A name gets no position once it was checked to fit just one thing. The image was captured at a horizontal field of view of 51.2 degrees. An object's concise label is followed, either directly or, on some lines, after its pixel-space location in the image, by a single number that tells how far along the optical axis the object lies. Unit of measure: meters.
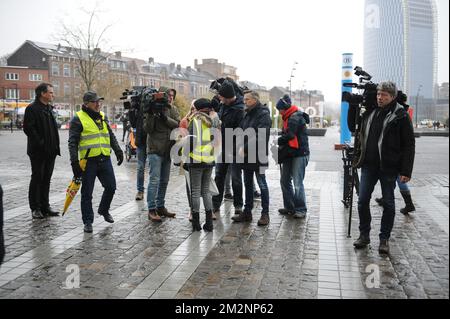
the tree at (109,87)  46.56
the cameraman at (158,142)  7.10
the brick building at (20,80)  77.19
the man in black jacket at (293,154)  7.16
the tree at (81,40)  30.92
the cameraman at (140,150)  8.58
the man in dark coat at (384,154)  5.35
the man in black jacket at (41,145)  7.32
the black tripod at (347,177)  8.12
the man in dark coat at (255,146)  6.89
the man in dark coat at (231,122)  7.22
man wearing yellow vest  6.51
